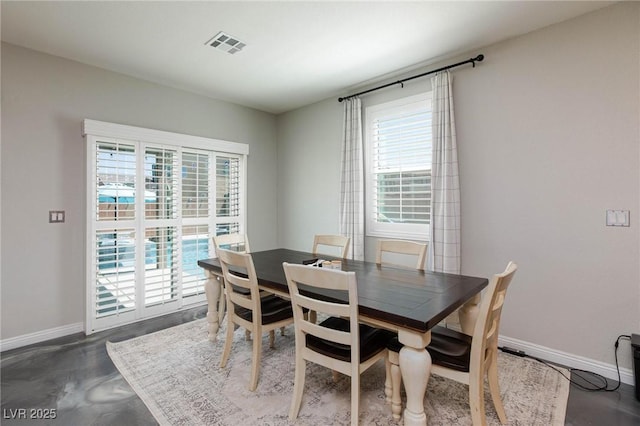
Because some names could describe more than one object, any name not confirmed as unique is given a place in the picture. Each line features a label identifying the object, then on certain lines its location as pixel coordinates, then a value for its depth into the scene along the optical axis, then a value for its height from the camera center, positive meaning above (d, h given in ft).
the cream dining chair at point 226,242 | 8.89 -0.92
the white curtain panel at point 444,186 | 8.91 +0.85
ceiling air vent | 8.19 +4.92
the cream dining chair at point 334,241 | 9.39 -0.89
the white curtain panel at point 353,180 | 11.36 +1.32
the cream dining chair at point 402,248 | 7.59 -0.94
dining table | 4.52 -1.50
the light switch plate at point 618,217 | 6.77 -0.08
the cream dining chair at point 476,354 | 4.58 -2.38
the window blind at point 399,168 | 10.06 +1.68
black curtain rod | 8.59 +4.54
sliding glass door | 9.77 -0.08
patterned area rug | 5.62 -3.81
